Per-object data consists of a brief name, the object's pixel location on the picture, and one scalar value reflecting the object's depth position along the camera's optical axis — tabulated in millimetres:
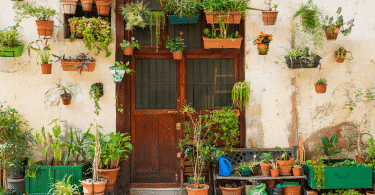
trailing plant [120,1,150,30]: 5961
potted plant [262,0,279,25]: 6137
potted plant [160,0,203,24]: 6066
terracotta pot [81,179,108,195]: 5539
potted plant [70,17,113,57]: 6027
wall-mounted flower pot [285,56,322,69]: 6141
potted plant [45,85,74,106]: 6289
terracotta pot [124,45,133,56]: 6262
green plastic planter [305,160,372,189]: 5813
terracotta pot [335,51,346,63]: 6350
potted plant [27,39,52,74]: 6207
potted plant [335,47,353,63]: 6297
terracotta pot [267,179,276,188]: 6090
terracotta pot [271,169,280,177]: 5944
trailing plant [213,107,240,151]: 6188
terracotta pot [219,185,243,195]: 5961
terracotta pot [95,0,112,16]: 6152
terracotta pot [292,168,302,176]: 5954
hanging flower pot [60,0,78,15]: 6141
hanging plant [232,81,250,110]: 6277
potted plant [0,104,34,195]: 5766
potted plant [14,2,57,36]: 6066
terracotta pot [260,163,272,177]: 5996
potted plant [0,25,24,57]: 6055
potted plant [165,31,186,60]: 6199
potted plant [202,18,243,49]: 6160
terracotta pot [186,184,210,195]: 5791
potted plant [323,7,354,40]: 6197
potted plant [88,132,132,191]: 5922
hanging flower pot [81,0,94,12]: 6148
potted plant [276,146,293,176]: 5975
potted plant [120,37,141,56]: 6168
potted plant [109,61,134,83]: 6137
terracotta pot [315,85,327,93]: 6289
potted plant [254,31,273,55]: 6188
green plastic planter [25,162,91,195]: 5883
